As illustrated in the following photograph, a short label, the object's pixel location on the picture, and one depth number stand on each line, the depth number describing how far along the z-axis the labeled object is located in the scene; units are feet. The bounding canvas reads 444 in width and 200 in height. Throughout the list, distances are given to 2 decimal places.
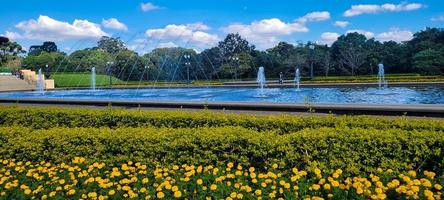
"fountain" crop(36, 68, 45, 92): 126.39
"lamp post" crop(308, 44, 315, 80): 160.76
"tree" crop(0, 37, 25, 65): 213.66
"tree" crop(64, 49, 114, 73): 207.10
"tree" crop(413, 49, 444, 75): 124.26
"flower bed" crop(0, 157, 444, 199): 12.48
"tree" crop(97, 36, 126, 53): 275.39
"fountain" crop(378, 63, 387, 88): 88.36
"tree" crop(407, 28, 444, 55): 142.82
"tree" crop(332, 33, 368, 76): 158.39
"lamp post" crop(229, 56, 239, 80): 171.85
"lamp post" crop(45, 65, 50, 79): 191.07
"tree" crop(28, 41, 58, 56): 362.12
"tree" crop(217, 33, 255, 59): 216.10
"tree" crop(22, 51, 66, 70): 213.46
